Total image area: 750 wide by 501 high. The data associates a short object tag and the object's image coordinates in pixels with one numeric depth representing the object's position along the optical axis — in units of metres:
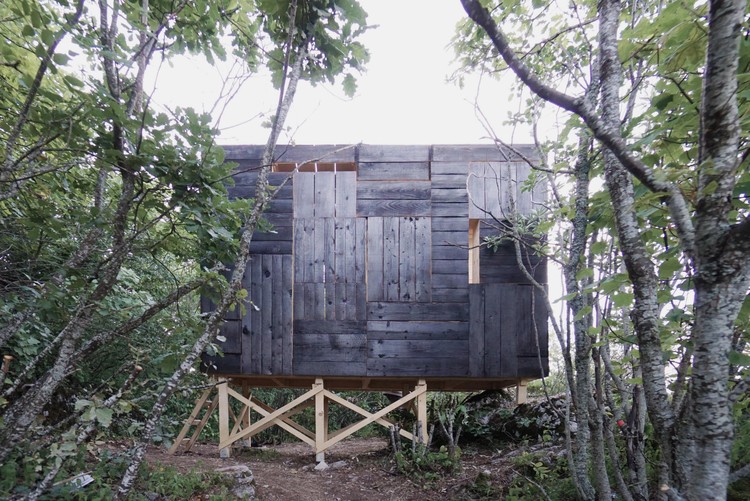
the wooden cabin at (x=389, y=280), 5.81
